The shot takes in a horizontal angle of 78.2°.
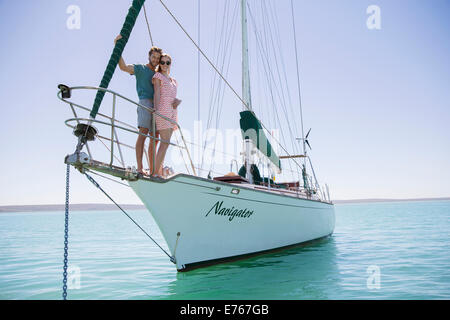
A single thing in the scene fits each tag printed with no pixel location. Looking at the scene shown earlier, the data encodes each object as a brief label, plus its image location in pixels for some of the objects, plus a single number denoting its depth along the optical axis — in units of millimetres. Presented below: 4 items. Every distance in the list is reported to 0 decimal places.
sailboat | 4215
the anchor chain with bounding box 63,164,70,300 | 3319
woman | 4848
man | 4840
